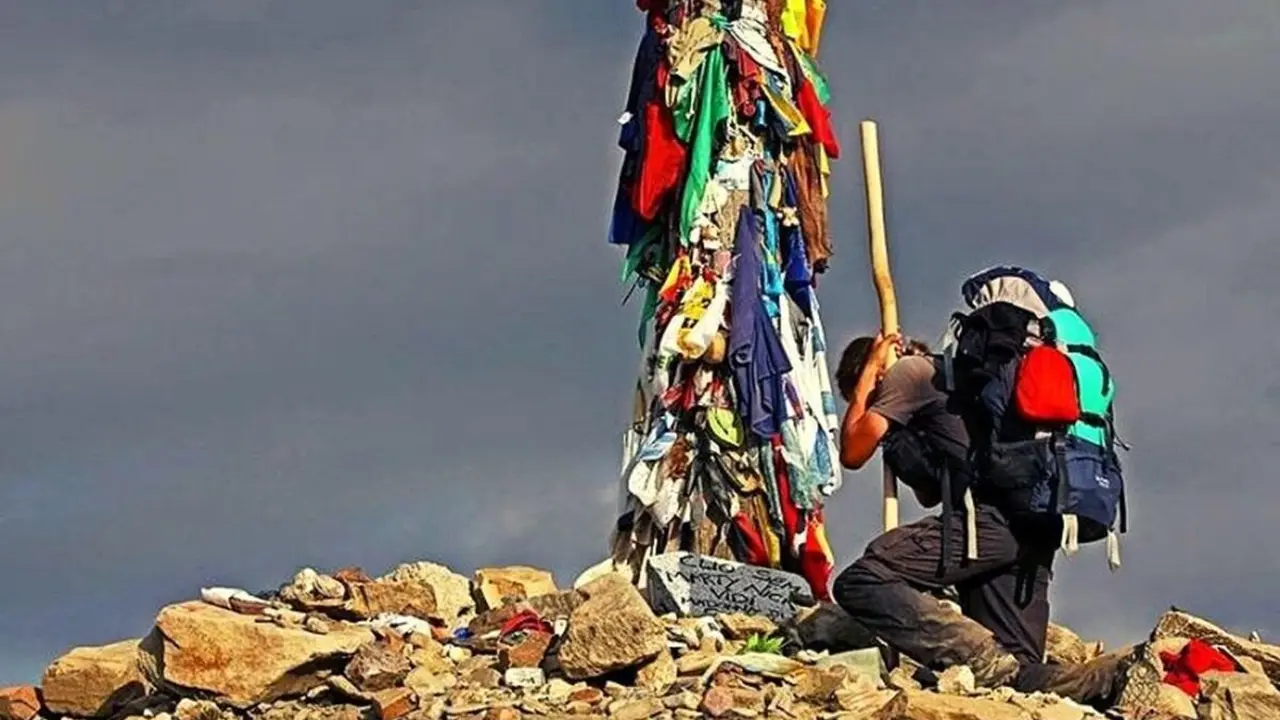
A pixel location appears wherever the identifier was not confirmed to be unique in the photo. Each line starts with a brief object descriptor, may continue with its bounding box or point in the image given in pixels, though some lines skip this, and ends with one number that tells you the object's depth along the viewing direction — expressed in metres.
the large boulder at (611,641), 9.46
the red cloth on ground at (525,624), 10.34
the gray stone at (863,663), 9.48
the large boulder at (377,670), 9.73
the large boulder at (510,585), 11.62
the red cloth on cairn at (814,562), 11.89
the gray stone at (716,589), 11.07
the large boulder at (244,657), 9.76
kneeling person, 9.41
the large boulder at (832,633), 10.15
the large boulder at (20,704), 10.77
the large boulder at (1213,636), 10.06
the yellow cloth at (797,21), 12.60
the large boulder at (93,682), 10.50
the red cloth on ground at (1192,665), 9.45
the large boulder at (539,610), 10.59
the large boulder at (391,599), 10.98
